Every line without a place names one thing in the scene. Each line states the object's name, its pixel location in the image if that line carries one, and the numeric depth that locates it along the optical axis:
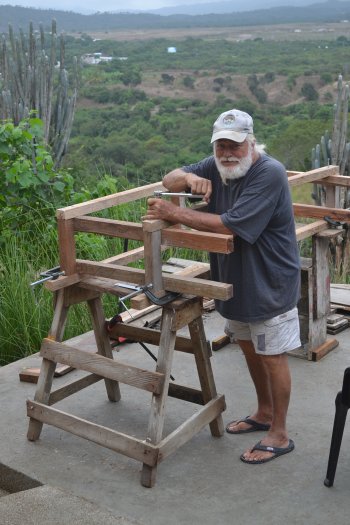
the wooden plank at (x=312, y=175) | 5.17
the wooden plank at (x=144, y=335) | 4.43
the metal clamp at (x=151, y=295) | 3.96
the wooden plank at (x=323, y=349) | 5.43
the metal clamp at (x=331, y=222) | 5.33
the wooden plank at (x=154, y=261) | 3.94
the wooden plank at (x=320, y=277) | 5.37
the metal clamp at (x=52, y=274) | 4.30
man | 3.87
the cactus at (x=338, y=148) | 11.16
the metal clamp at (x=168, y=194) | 3.99
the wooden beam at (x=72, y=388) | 4.56
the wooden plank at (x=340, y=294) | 6.29
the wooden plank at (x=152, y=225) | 3.90
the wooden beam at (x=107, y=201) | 4.28
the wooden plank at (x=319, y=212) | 5.27
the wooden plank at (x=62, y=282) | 4.26
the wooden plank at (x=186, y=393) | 4.48
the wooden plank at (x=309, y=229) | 5.08
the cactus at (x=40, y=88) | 11.50
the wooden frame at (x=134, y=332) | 3.95
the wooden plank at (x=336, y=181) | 5.48
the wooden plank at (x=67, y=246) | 4.29
